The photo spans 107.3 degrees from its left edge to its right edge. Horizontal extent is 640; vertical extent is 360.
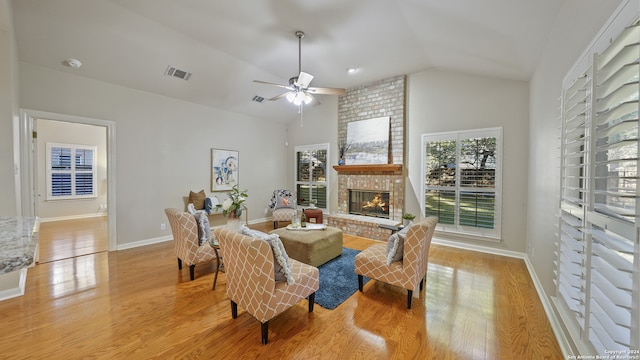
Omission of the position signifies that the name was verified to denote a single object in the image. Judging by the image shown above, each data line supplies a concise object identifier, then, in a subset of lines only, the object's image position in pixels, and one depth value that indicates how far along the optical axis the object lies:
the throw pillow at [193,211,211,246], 3.24
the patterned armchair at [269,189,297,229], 5.95
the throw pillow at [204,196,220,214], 5.20
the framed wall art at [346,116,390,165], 5.22
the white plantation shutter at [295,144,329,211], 6.44
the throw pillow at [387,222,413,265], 2.60
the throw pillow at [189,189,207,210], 5.18
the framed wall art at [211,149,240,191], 5.68
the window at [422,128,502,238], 4.15
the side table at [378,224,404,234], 3.97
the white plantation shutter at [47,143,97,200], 6.43
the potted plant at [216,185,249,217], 2.79
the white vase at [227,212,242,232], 2.72
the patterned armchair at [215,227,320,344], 1.91
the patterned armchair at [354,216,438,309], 2.45
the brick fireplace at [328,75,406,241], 5.04
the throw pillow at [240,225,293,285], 2.04
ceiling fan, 3.38
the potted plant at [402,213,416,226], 3.60
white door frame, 3.41
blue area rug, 2.65
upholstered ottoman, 3.39
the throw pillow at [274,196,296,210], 6.22
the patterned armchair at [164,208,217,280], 3.08
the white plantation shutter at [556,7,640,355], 1.07
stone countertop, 0.78
